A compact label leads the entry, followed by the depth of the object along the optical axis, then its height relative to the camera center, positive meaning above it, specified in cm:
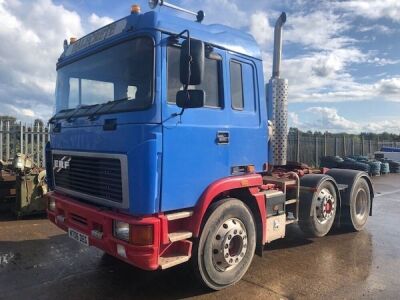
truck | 388 +0
